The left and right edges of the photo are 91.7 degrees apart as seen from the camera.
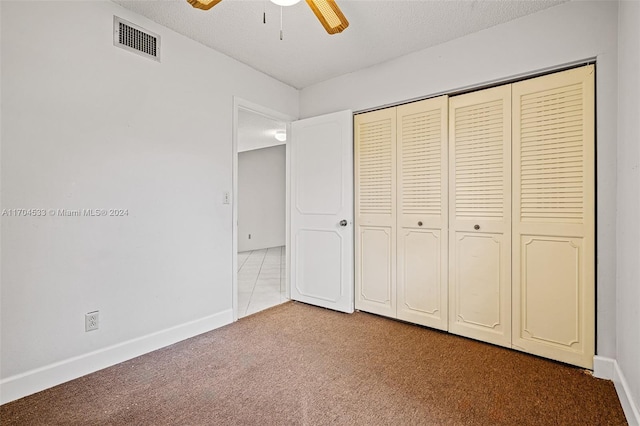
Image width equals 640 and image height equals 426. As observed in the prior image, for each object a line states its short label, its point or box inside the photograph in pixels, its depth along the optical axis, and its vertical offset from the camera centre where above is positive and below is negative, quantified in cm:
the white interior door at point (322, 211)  302 +1
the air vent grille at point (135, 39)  206 +120
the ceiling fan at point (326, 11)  159 +107
